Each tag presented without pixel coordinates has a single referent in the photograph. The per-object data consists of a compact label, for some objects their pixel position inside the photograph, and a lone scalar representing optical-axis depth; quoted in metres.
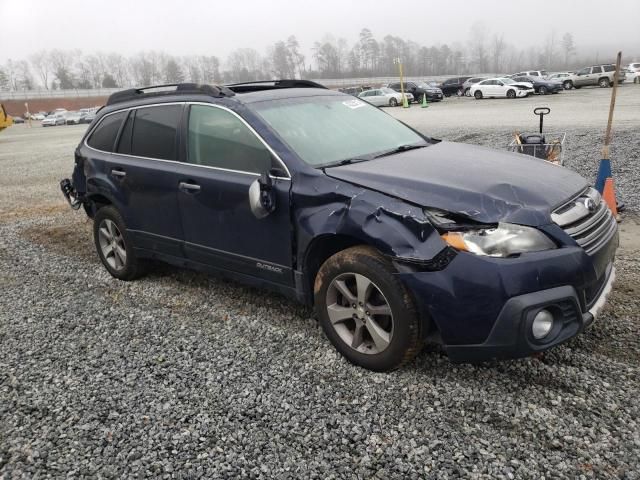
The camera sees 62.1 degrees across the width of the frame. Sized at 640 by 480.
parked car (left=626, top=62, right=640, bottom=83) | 38.53
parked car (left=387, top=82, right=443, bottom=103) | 35.88
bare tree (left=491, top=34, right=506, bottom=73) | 164.48
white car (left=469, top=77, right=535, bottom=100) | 31.77
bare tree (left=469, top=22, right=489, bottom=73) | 157.31
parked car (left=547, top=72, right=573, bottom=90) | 35.99
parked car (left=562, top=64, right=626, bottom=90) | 35.16
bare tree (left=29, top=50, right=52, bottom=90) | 138.12
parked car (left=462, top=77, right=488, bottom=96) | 39.66
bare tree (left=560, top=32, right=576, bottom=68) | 165.89
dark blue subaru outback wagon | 2.80
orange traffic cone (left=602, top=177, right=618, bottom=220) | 5.98
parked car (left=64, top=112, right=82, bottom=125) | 48.85
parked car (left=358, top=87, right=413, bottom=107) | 33.72
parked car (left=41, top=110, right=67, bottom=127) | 48.69
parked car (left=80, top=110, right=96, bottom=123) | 47.97
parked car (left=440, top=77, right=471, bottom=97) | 41.06
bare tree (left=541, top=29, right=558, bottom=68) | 169.50
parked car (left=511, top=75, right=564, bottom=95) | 32.94
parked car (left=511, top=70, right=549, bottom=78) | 42.75
